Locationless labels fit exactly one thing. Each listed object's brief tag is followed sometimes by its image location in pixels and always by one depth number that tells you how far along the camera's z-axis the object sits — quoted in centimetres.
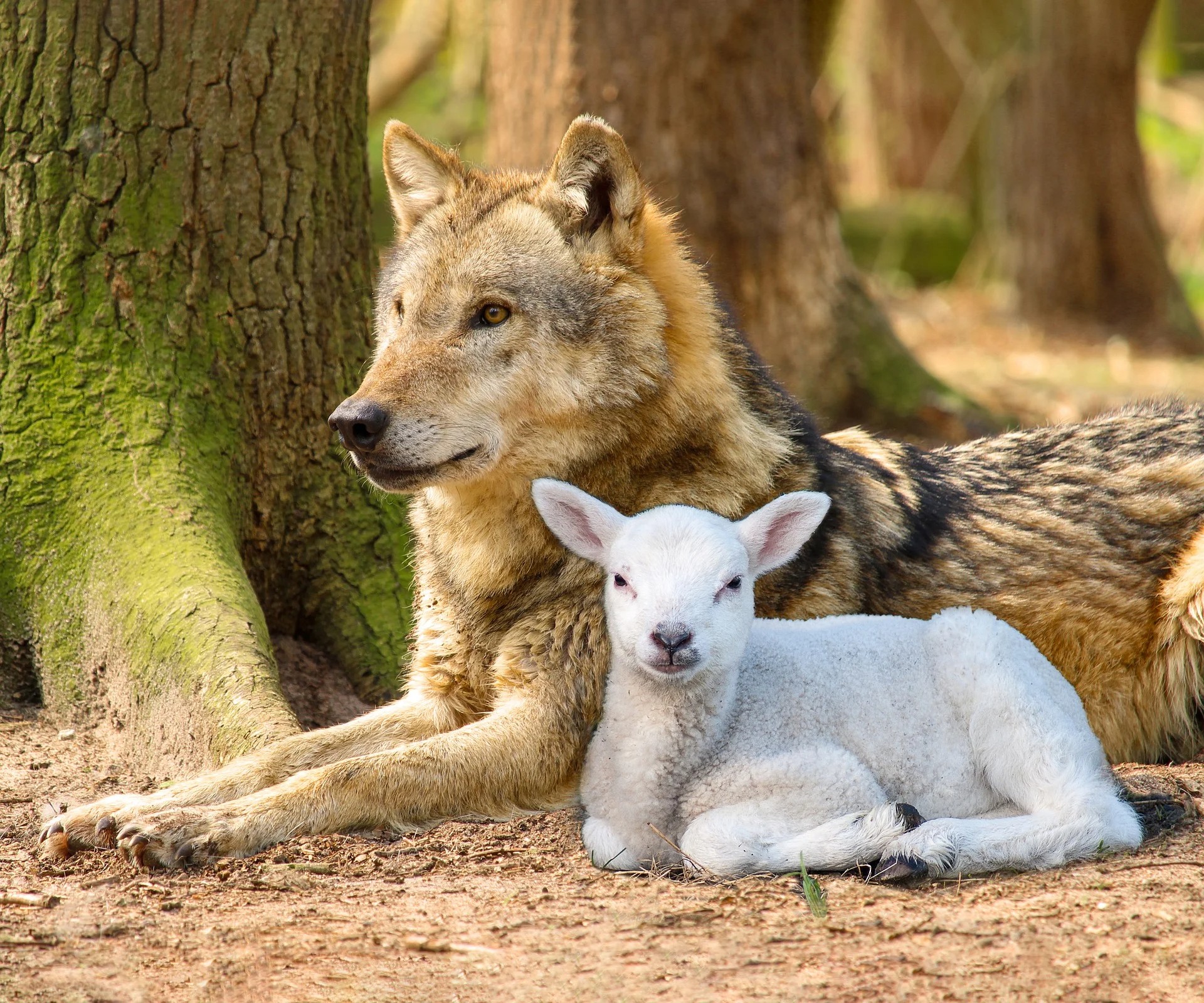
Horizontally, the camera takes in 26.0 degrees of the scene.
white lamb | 802
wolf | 921
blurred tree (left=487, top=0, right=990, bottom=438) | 1927
